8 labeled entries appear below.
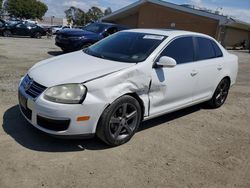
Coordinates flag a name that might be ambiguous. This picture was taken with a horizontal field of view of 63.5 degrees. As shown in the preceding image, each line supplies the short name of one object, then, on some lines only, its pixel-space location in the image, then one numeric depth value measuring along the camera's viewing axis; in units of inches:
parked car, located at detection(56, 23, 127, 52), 316.6
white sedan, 98.6
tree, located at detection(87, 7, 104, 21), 2324.4
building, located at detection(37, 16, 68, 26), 2255.6
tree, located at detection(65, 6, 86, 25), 2244.5
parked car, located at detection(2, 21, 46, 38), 599.4
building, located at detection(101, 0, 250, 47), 759.0
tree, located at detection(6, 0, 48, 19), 1871.2
